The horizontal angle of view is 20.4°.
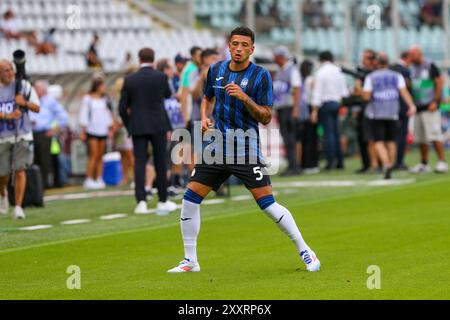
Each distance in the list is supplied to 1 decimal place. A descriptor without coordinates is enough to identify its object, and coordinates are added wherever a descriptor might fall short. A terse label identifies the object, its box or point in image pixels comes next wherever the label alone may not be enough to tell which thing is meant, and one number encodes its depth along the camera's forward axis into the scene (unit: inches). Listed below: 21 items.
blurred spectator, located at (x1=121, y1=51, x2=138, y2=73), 811.9
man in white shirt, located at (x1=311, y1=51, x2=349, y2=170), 984.9
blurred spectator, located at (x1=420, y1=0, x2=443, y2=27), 1398.9
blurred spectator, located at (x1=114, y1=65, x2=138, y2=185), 901.8
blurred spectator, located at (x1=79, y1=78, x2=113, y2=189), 907.4
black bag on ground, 723.4
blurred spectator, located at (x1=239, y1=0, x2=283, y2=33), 1350.9
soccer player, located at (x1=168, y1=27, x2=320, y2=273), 415.5
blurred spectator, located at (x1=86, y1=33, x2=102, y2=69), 1175.0
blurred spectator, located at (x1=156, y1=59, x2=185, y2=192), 769.6
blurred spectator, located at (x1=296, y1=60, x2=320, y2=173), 987.3
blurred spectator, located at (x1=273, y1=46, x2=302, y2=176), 950.4
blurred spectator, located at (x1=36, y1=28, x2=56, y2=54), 1208.7
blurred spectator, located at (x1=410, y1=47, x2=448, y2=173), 924.0
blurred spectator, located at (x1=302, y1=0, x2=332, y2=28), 1374.3
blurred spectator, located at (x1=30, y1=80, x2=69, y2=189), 870.4
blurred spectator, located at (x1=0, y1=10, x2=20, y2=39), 1215.2
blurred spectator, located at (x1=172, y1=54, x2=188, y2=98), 802.2
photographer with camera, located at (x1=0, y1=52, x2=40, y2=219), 640.4
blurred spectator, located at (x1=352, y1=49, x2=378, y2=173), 932.5
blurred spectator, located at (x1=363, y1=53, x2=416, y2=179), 877.2
